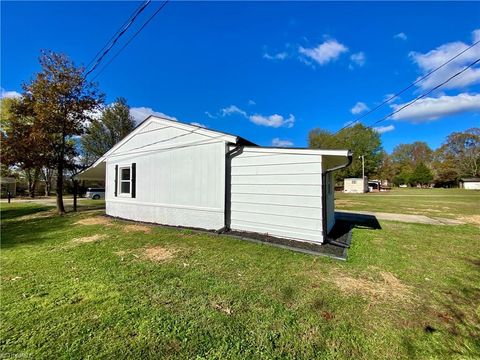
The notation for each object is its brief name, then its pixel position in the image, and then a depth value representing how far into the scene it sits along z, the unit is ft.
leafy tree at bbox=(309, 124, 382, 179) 153.23
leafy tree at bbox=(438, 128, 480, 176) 170.40
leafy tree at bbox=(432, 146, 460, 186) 180.86
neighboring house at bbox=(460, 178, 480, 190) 158.90
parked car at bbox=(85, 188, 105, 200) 89.40
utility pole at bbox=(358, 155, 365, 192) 144.77
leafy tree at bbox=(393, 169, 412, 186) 196.54
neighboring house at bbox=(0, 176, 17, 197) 103.88
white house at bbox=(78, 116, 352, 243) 19.29
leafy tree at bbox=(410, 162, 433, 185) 182.50
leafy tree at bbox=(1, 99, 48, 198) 36.99
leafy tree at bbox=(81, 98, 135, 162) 97.19
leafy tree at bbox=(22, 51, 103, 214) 36.94
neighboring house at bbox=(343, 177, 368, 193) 130.41
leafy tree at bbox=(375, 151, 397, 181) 212.64
